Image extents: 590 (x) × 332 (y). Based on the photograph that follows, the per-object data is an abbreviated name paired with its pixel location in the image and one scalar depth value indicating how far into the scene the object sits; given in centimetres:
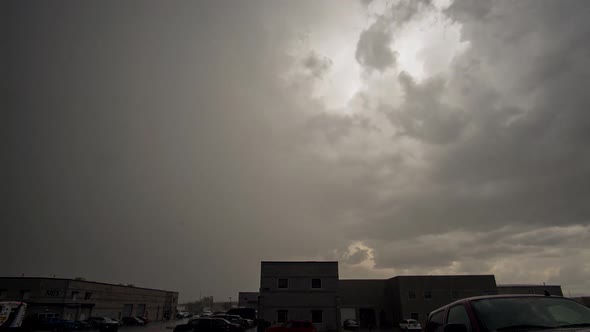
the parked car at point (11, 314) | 3238
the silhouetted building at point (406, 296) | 5328
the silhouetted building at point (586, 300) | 5928
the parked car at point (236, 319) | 4544
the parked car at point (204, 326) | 3023
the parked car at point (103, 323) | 4040
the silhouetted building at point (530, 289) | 6141
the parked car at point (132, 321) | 5991
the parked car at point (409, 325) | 4439
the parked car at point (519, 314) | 433
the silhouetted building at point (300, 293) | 4075
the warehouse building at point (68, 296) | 4822
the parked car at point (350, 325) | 5334
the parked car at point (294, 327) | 2961
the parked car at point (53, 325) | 4353
